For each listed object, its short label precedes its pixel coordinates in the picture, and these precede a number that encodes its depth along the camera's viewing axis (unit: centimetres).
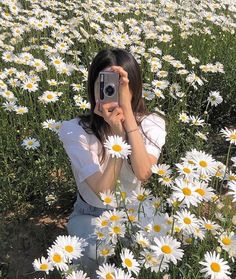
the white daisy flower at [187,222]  179
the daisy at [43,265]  172
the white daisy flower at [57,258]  164
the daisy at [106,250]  186
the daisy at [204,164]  197
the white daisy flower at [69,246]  172
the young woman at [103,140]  207
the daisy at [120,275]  155
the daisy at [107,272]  161
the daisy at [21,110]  319
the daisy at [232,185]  185
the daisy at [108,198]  200
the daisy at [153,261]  170
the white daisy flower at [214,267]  162
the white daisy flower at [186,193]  176
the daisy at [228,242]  174
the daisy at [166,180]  206
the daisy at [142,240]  176
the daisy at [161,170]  212
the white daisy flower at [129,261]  168
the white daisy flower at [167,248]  167
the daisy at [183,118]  327
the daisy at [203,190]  183
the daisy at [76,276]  161
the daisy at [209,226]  186
